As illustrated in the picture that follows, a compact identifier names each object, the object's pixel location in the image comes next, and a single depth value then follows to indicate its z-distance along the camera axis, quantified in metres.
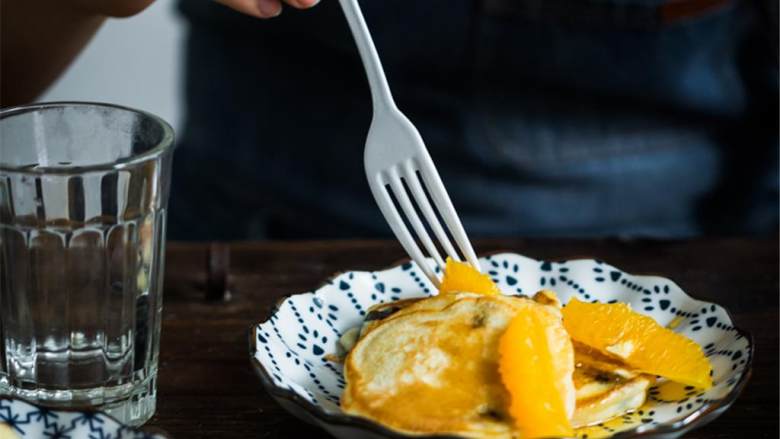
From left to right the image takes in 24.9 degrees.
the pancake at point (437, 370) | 0.56
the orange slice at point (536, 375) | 0.56
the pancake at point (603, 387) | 0.59
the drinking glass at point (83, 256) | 0.59
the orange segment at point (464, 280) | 0.64
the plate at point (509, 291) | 0.58
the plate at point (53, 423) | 0.56
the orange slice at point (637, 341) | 0.61
